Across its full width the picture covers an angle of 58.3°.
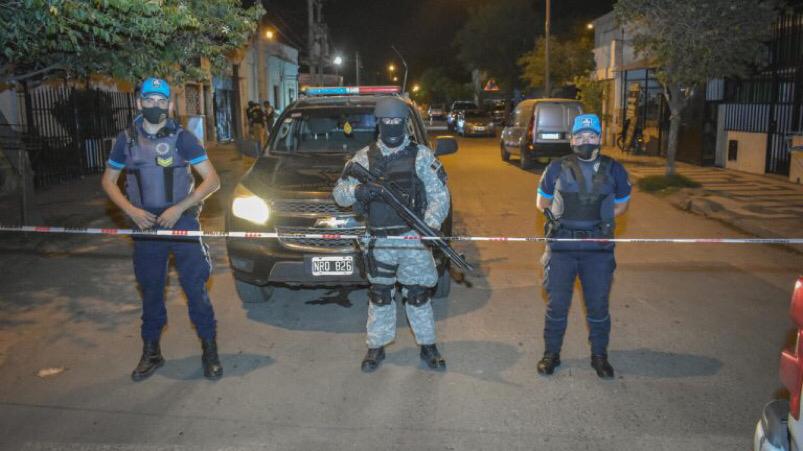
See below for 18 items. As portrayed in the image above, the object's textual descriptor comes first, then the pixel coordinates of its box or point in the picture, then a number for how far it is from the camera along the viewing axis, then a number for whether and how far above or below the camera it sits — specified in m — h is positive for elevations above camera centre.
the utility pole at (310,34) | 30.08 +3.55
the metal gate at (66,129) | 14.70 -0.14
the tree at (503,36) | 49.59 +5.56
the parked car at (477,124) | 34.28 -0.31
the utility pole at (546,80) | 27.89 +1.42
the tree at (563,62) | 33.50 +2.50
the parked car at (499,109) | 41.42 +0.48
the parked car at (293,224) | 5.70 -0.84
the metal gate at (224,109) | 29.39 +0.51
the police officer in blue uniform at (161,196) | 4.62 -0.48
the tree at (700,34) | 13.77 +1.56
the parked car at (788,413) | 2.57 -1.12
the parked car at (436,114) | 49.66 +0.27
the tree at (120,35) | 5.77 +0.83
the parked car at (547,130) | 18.28 -0.35
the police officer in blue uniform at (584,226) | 4.63 -0.71
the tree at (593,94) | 26.36 +0.78
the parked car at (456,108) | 40.58 +0.55
